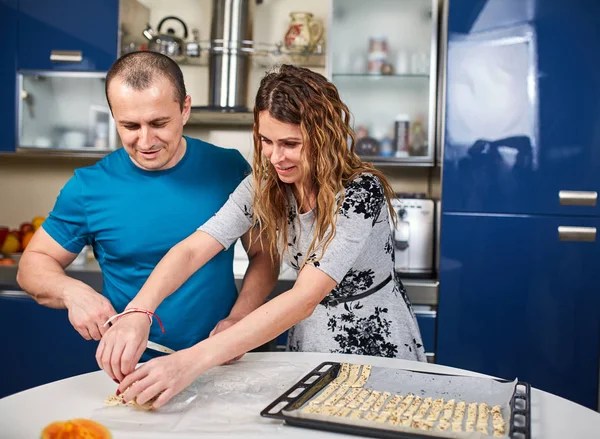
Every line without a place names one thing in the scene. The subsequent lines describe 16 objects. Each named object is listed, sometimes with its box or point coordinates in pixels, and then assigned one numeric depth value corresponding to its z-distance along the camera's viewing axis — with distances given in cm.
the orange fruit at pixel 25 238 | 308
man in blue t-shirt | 160
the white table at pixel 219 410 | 105
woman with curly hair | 124
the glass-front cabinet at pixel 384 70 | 295
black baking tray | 101
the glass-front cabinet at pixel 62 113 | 311
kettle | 294
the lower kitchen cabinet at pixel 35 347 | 278
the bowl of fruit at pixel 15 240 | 307
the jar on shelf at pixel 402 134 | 294
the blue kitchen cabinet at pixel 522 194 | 262
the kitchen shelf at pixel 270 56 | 298
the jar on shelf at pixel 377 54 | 296
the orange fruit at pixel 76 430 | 103
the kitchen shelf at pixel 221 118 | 296
